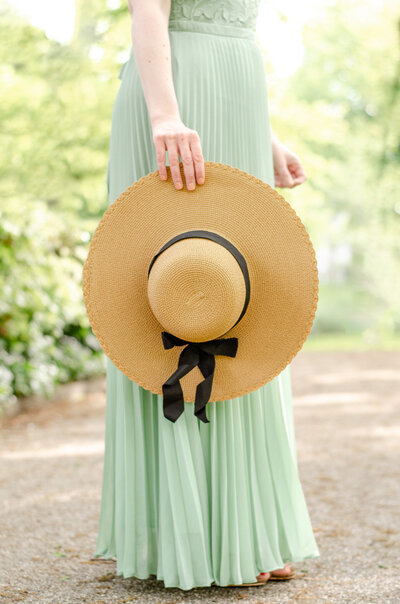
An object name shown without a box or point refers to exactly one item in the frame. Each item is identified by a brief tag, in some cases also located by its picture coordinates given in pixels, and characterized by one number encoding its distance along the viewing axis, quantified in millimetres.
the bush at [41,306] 5453
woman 1940
